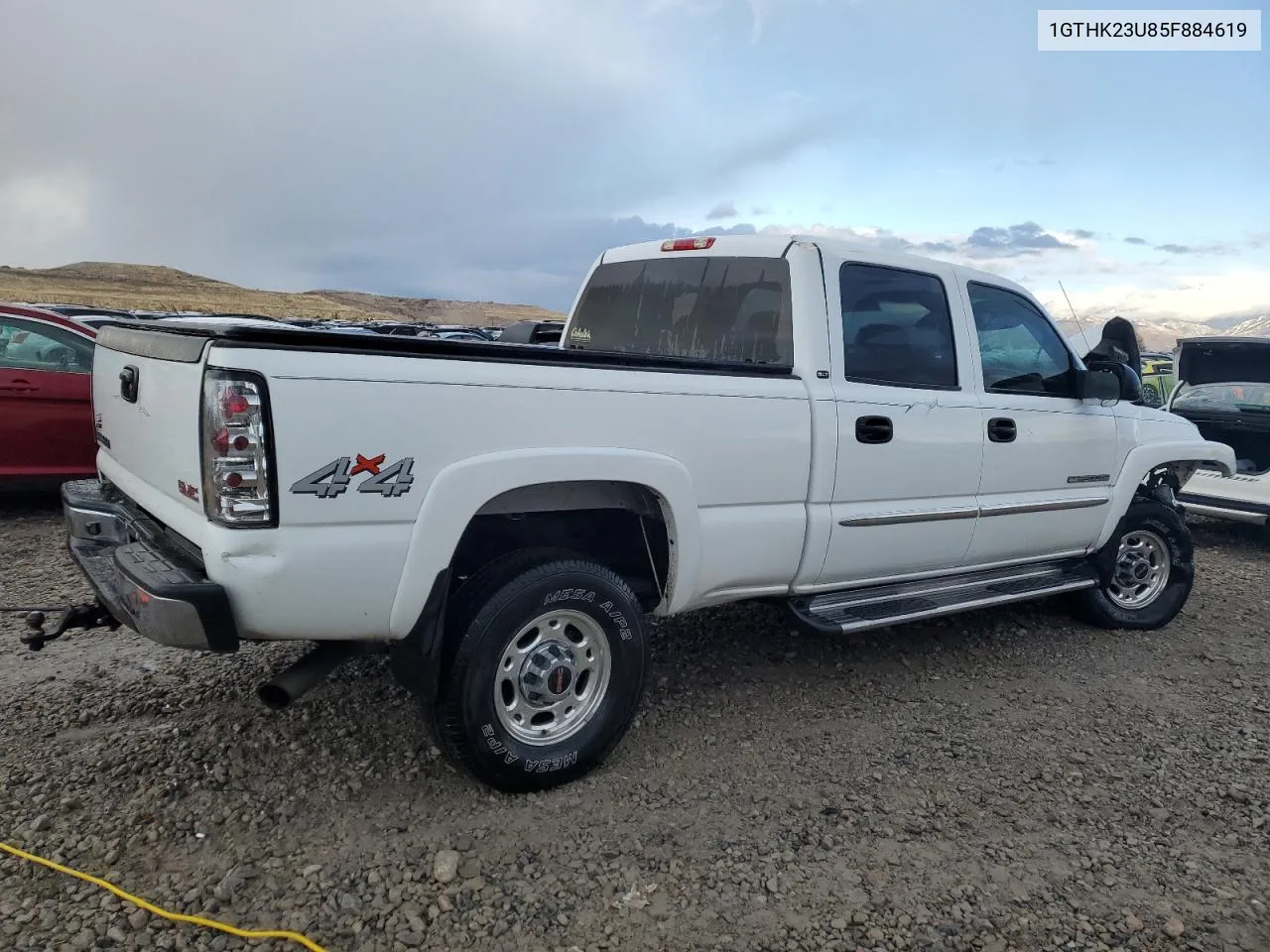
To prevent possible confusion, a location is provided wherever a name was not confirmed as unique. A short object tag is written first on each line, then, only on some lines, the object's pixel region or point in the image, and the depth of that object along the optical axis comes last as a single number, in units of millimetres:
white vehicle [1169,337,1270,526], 7797
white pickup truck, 2674
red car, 6996
